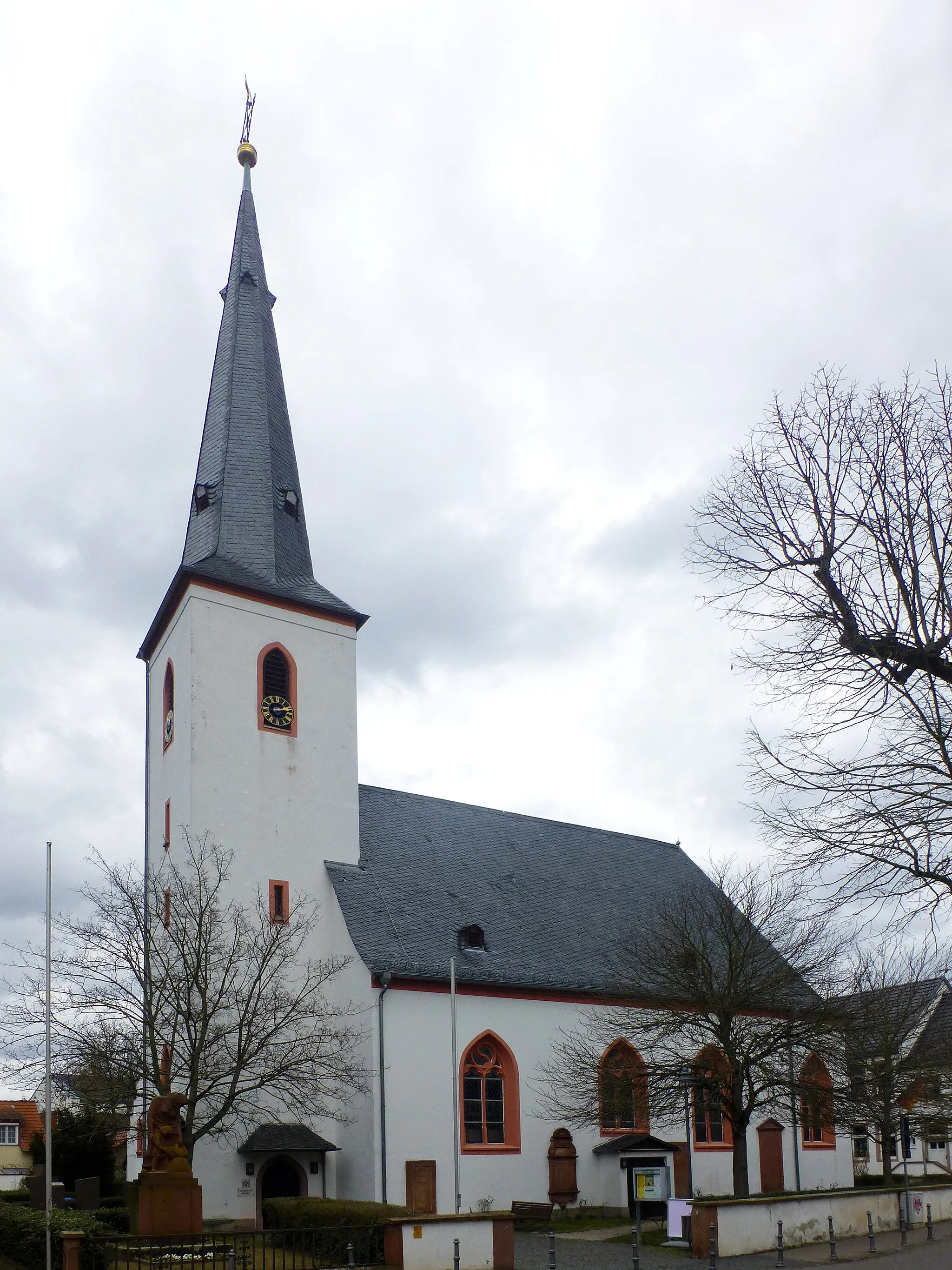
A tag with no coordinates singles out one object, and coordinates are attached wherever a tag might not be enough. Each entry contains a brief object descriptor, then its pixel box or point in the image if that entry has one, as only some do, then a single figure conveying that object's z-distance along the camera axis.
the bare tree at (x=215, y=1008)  23.12
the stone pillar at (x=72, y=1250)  16.86
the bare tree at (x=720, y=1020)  26.08
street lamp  24.16
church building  26.91
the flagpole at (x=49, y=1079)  19.06
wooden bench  27.02
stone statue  19.36
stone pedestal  18.62
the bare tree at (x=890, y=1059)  28.09
